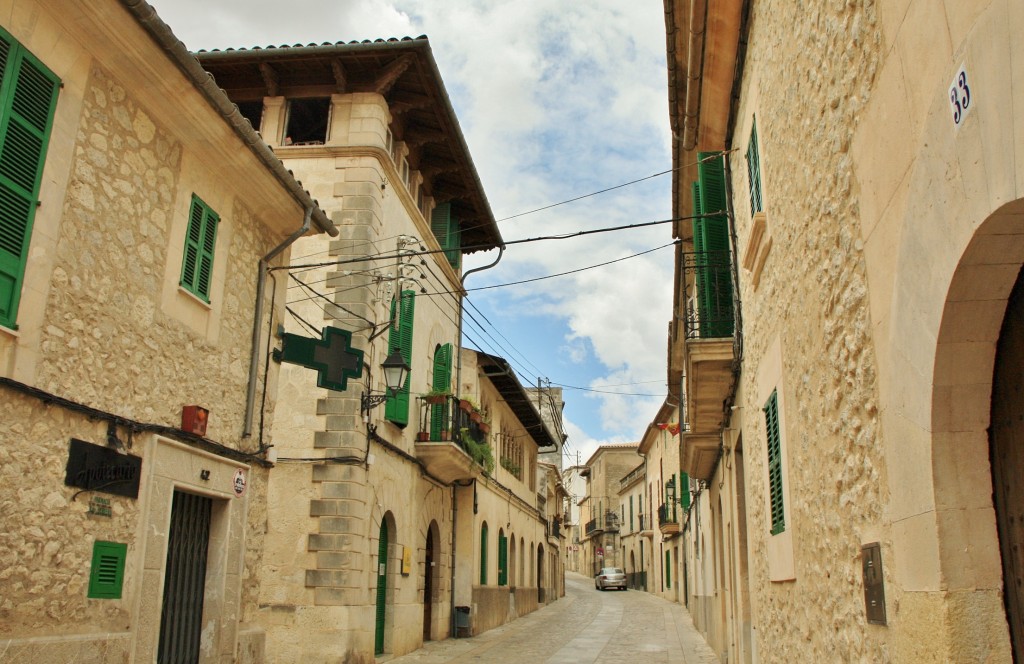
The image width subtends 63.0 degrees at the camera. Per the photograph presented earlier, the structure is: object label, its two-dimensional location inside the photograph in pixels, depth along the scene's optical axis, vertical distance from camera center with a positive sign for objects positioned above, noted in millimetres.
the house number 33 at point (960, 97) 2424 +1311
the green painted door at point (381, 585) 14616 -654
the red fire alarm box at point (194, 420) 7395 +1077
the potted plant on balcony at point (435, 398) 16922 +2943
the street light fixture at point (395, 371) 12305 +2524
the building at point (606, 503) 62781 +3568
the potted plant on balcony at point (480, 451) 18127 +2130
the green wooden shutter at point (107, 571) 6211 -202
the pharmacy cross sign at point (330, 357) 9648 +2169
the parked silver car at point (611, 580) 46875 -1614
